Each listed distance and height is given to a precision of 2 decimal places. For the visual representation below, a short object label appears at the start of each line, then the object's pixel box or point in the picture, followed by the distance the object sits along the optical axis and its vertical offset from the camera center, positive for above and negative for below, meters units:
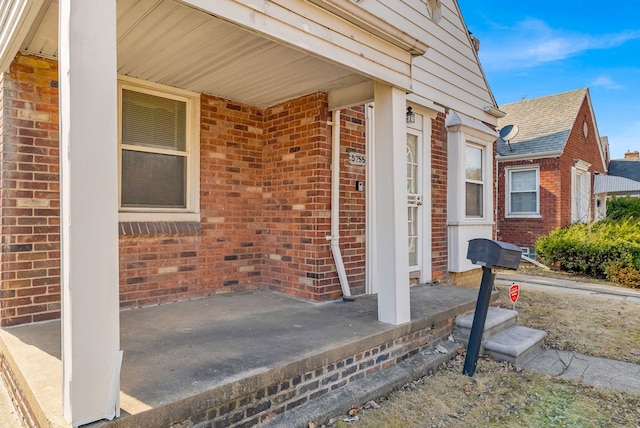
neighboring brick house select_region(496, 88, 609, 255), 11.41 +1.27
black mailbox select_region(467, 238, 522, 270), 3.28 -0.37
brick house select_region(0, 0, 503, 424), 1.84 +0.50
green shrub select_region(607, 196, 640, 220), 12.97 +0.09
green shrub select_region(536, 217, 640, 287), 8.15 -0.91
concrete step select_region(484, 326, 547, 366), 3.76 -1.37
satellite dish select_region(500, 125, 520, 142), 10.30 +2.14
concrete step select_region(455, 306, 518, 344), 4.11 -1.25
